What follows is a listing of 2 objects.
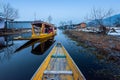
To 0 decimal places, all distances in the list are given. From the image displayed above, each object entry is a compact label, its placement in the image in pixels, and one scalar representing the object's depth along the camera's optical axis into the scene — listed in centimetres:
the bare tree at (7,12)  2216
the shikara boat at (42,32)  1006
